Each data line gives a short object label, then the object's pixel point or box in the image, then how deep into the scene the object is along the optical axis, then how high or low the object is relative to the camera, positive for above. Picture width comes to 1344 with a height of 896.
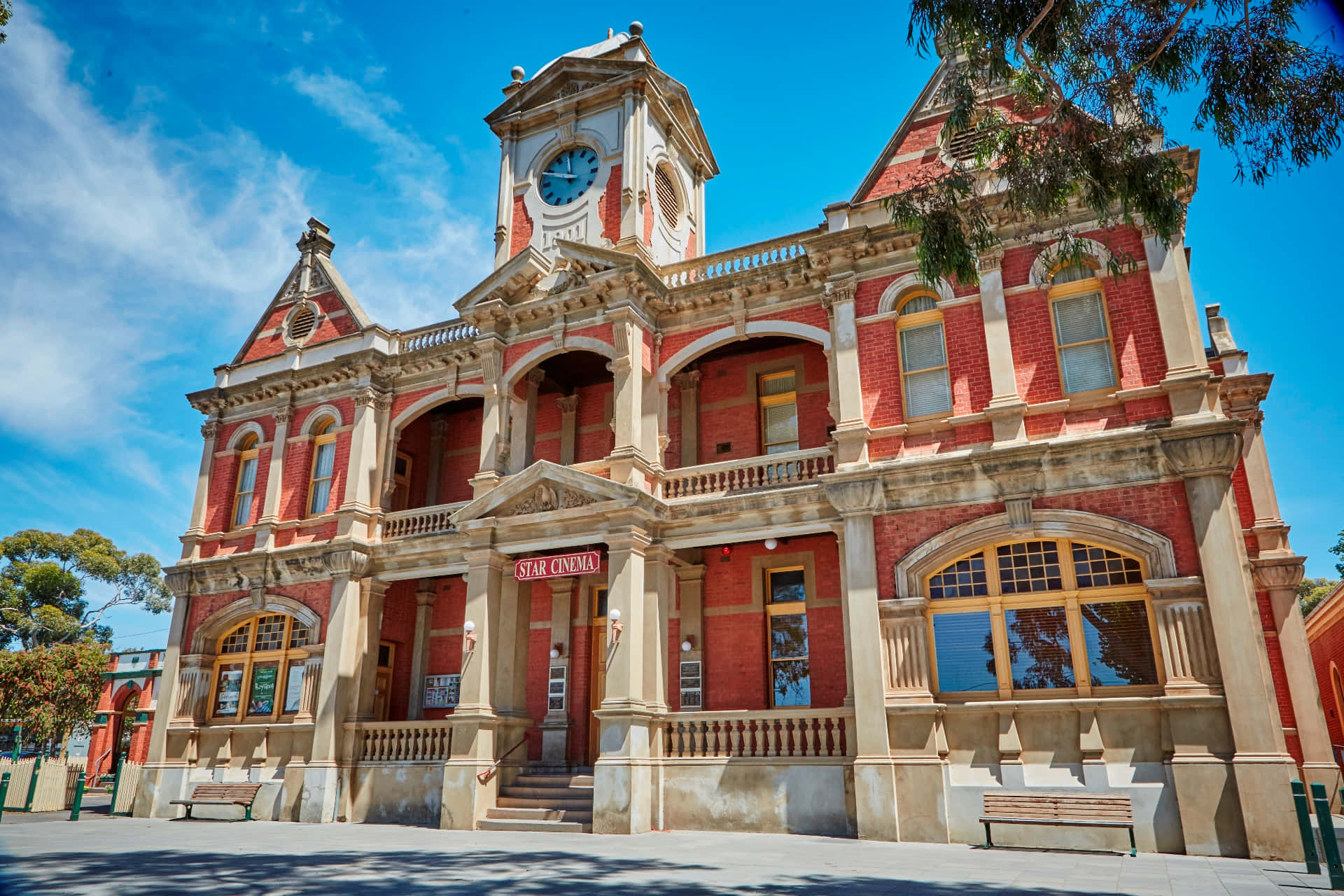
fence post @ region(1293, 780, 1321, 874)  9.02 -1.00
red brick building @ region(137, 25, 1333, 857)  13.11 +3.47
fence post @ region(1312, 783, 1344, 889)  8.21 -1.07
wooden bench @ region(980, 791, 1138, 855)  11.61 -1.08
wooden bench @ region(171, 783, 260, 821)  18.47 -1.21
